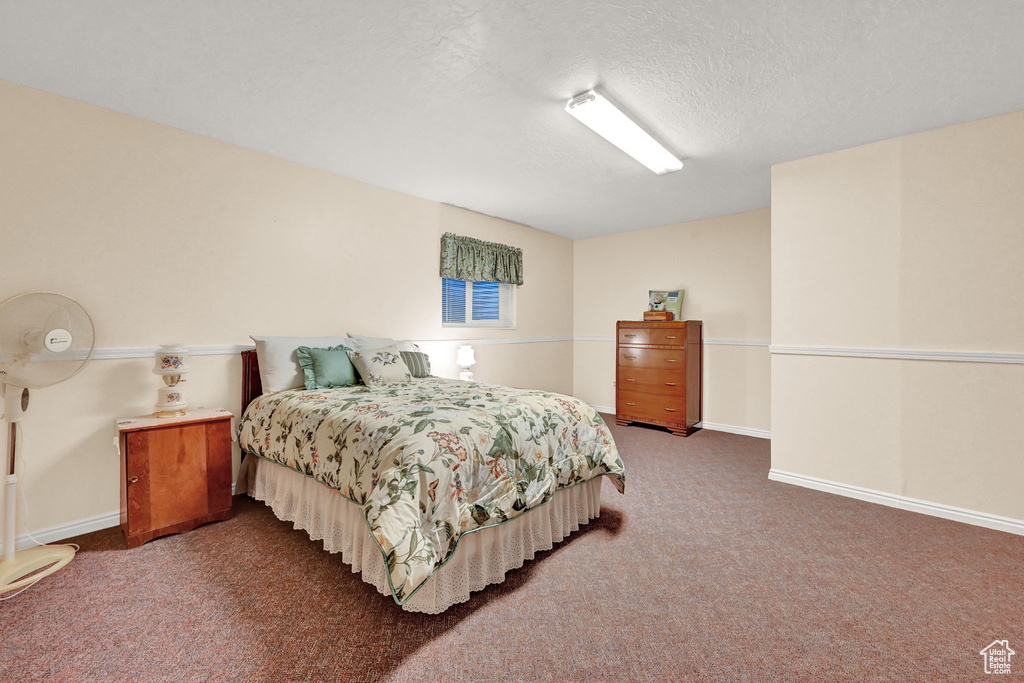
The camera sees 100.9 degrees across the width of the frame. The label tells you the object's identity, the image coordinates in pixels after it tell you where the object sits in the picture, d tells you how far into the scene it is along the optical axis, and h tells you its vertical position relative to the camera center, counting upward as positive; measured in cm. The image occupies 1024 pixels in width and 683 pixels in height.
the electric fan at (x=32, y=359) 199 -10
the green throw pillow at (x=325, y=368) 285 -22
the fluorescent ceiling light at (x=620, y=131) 235 +128
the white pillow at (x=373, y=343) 327 -6
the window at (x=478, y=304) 461 +36
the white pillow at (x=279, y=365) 284 -19
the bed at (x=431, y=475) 162 -65
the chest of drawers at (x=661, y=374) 458 -45
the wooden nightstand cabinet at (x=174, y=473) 219 -75
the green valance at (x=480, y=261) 435 +83
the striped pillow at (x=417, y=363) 344 -23
